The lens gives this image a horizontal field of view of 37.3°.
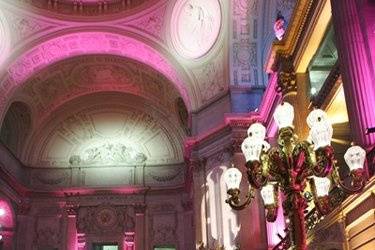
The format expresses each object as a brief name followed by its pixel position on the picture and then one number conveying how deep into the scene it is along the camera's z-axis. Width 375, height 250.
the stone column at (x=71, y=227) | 21.09
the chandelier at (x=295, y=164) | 6.37
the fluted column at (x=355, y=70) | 7.52
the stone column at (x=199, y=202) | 16.45
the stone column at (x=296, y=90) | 10.84
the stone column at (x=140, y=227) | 21.19
